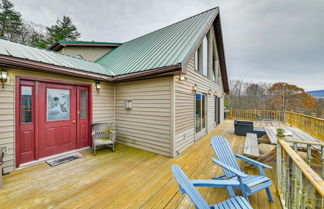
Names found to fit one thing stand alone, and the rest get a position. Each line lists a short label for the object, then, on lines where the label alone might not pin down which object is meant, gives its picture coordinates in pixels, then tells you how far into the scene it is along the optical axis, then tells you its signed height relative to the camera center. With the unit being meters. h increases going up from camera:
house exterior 3.05 +0.21
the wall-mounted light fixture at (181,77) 3.84 +0.83
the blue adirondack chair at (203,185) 1.29 -0.99
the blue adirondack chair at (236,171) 1.86 -1.15
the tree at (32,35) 11.09 +6.33
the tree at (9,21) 10.29 +6.96
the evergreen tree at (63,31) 12.87 +7.86
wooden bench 3.01 -1.15
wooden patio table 2.85 -0.90
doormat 3.34 -1.56
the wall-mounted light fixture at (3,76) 2.76 +0.62
